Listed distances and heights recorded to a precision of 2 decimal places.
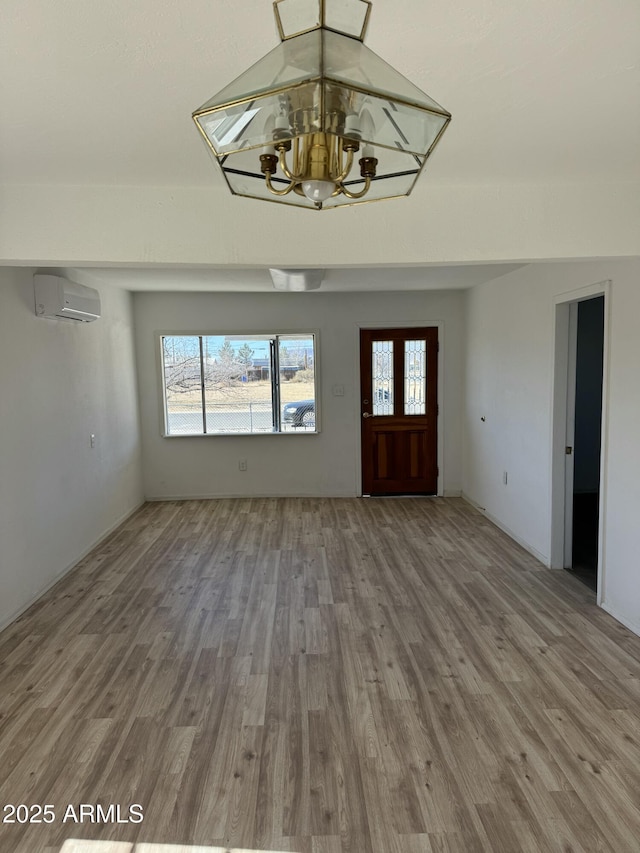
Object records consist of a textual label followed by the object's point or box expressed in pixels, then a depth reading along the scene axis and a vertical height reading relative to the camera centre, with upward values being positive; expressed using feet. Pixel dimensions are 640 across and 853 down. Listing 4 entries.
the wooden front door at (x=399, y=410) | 20.85 -1.28
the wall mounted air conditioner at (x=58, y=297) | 12.34 +2.13
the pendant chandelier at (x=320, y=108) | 3.11 +1.71
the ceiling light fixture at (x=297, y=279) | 13.96 +2.92
